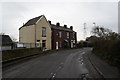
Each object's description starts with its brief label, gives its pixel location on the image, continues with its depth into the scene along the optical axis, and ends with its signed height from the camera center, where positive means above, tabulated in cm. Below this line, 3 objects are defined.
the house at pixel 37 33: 1802 +194
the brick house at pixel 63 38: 2211 +91
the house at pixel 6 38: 2144 +71
